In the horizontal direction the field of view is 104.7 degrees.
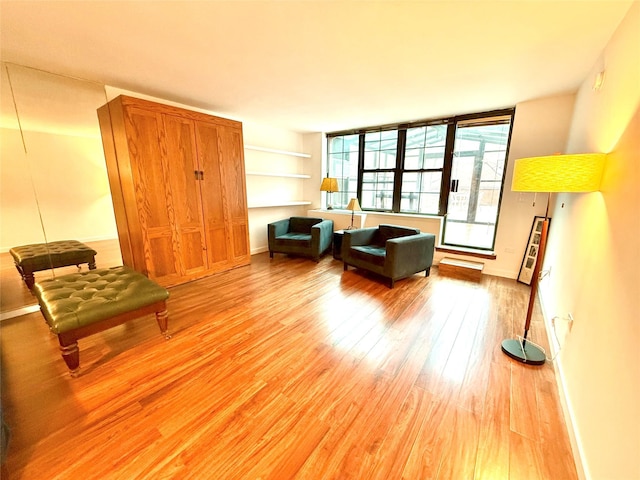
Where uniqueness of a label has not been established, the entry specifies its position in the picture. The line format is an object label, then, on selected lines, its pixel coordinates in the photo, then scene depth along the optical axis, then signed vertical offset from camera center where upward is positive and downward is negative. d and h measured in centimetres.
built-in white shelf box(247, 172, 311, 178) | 431 +33
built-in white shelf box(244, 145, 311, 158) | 413 +75
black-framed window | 367 +40
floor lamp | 147 +12
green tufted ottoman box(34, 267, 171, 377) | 164 -80
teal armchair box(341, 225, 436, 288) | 311 -80
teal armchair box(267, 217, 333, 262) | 411 -76
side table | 429 -89
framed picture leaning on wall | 327 -78
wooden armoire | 271 +9
